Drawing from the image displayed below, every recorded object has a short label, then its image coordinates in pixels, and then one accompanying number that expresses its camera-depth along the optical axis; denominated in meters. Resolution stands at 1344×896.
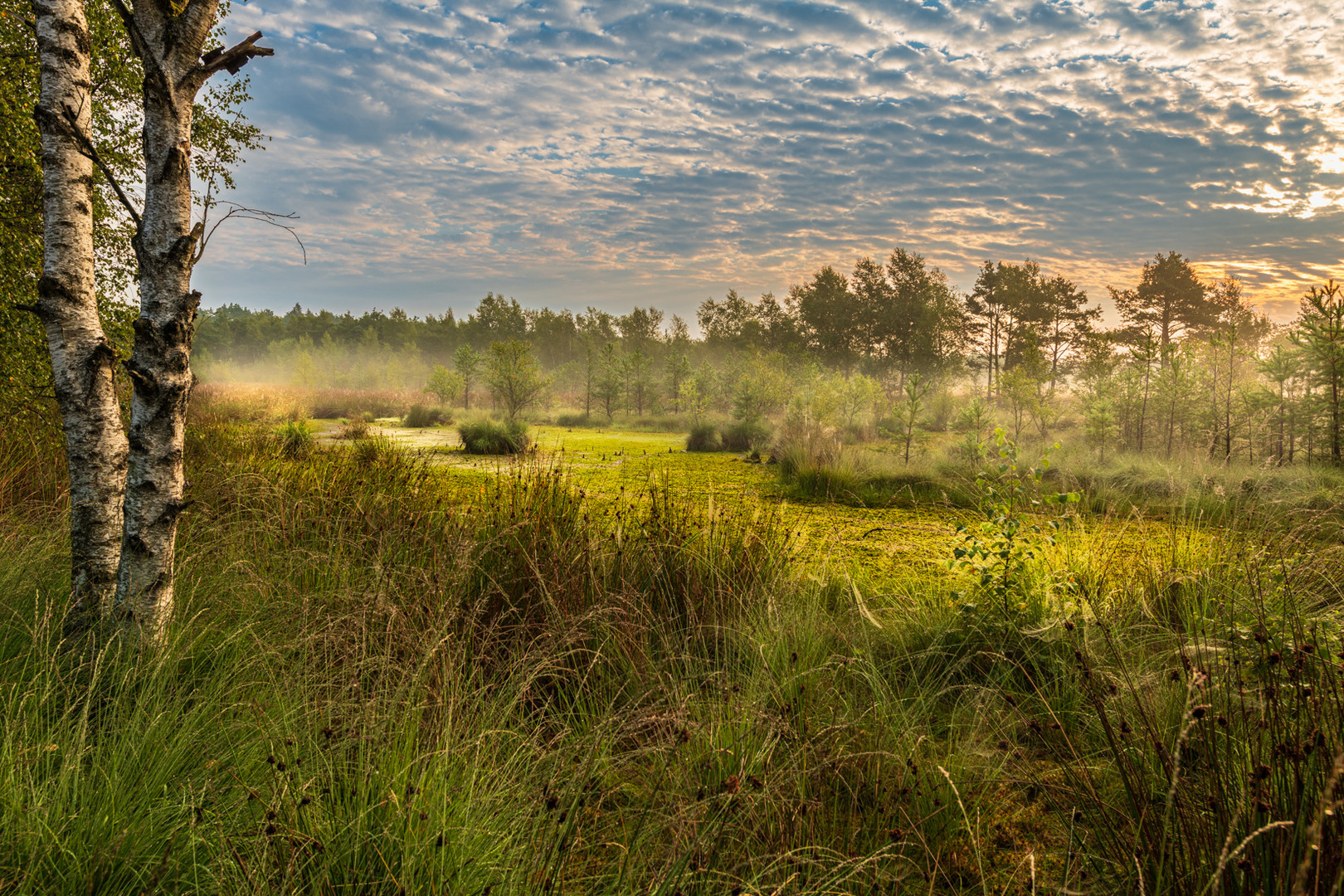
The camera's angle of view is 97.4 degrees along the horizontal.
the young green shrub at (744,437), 14.90
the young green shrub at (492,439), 10.59
